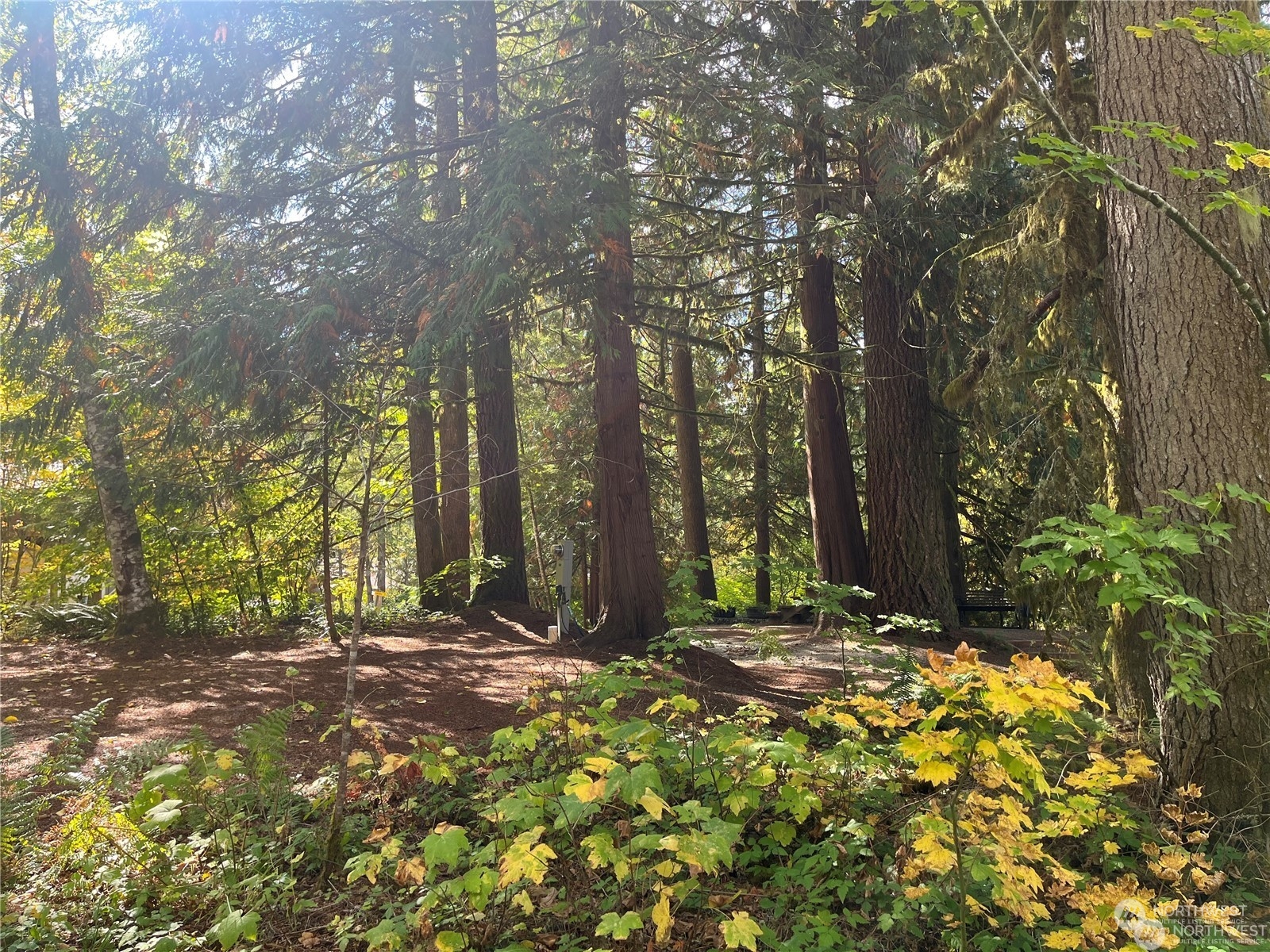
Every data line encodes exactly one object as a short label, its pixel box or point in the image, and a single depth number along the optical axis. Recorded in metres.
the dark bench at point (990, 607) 11.92
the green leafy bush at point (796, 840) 2.66
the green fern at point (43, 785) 3.82
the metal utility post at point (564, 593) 7.90
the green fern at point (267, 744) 3.75
